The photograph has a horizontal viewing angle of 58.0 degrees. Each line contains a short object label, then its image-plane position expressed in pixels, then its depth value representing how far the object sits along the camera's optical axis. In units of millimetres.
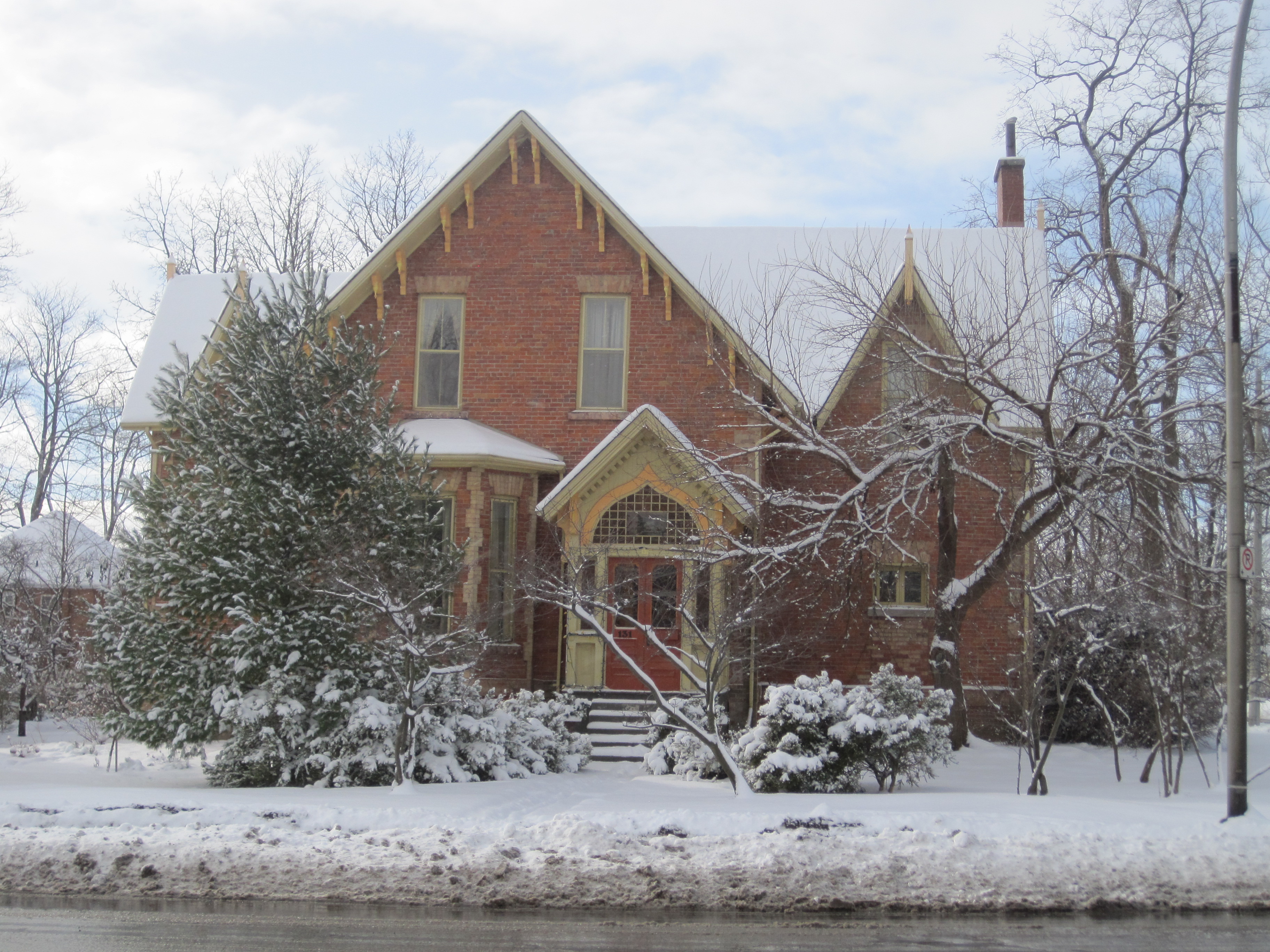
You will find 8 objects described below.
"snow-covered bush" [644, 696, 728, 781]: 13742
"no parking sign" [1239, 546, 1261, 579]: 10336
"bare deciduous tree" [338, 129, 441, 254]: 37719
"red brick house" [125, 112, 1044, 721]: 17859
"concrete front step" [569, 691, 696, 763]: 15977
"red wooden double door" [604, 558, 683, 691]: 17766
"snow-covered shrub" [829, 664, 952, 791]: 12320
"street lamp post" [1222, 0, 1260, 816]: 10297
